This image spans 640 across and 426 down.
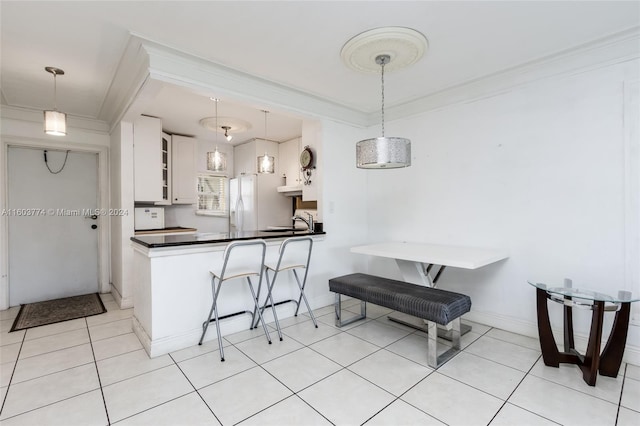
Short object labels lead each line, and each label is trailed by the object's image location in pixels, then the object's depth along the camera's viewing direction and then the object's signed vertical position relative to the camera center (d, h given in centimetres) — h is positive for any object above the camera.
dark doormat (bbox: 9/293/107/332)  322 -116
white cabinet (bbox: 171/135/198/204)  495 +69
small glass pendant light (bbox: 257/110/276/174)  429 +65
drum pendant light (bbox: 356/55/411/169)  222 +43
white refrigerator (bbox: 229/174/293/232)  529 +12
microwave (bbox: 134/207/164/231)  427 -9
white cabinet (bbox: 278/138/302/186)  532 +91
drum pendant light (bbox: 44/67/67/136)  276 +85
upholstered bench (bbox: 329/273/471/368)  224 -74
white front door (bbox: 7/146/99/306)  384 -16
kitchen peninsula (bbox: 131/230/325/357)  249 -72
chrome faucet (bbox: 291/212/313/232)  368 -14
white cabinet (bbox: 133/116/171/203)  391 +69
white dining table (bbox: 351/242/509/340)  248 -41
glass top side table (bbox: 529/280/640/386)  199 -86
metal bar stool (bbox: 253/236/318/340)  288 -53
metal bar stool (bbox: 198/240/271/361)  245 -53
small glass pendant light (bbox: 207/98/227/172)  397 +66
